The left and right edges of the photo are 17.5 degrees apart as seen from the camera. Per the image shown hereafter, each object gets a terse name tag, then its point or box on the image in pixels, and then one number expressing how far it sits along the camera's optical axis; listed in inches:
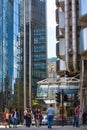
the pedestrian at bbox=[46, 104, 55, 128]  684.2
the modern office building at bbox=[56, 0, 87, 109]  971.0
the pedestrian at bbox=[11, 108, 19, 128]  828.2
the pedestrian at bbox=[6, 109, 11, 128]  847.6
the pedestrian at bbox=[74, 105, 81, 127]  765.2
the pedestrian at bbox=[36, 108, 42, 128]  816.6
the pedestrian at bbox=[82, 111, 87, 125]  875.9
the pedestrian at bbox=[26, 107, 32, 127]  776.3
